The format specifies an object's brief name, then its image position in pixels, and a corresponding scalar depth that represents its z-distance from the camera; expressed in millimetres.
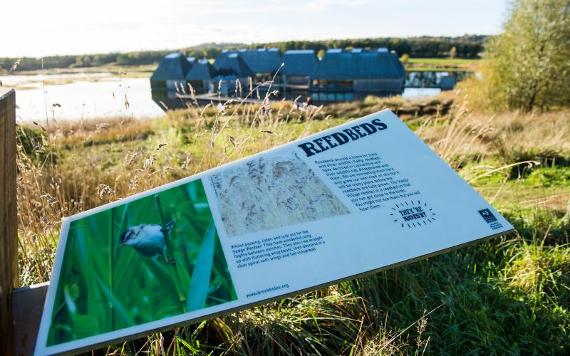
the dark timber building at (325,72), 33906
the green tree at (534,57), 18531
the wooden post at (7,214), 1587
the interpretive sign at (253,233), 1405
